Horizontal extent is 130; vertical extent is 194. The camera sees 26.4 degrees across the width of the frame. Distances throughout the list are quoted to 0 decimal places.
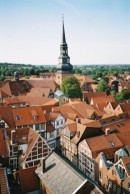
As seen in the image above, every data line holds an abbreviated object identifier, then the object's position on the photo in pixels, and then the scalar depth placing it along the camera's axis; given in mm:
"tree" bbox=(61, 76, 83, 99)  101875
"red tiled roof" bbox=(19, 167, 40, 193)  36562
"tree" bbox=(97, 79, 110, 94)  128188
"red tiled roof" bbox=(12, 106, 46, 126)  58338
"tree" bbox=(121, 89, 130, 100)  106594
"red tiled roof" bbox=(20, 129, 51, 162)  43469
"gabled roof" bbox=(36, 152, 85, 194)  30375
